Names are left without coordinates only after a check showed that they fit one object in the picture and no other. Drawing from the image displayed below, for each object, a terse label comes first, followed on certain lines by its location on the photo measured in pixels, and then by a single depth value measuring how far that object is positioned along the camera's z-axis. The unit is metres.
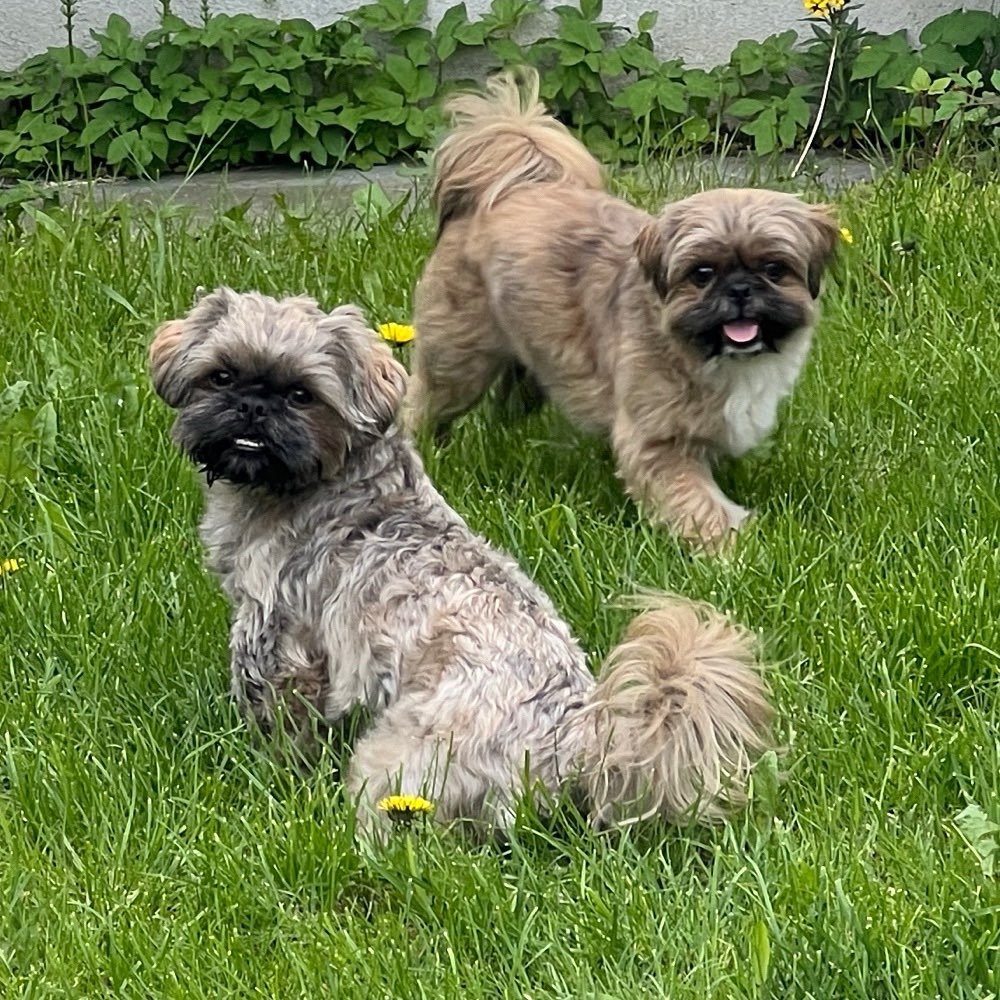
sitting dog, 2.94
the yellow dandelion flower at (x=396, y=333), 5.19
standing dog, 4.44
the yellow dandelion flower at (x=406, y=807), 3.05
